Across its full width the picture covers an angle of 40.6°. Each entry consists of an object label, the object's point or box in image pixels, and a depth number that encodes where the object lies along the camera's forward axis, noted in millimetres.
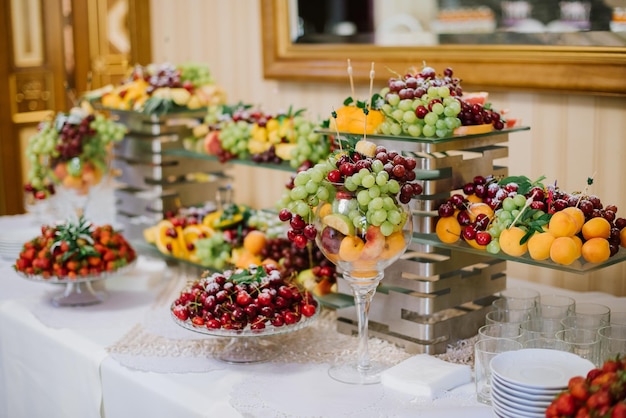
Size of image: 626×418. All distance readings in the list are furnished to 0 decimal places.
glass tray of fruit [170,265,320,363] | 1854
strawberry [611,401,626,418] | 1169
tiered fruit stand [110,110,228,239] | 2893
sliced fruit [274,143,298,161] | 2404
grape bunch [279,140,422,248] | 1650
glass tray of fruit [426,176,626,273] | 1647
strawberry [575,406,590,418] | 1216
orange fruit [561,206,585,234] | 1681
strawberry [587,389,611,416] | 1205
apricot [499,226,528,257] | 1715
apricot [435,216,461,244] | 1863
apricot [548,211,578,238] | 1655
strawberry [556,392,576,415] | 1238
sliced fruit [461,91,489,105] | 2071
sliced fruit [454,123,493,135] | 1924
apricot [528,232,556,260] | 1664
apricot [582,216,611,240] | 1663
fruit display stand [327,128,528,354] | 1938
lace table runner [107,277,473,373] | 1929
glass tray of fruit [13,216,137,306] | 2330
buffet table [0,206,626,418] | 1695
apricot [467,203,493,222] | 1828
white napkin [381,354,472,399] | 1699
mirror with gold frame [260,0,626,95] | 2312
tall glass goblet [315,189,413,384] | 1672
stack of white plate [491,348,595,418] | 1384
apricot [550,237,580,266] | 1626
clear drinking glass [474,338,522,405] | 1615
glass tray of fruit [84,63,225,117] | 2861
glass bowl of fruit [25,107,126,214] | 2801
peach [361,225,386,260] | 1699
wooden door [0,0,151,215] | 5188
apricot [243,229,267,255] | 2396
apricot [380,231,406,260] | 1726
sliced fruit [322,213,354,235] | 1677
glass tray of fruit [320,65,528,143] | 1889
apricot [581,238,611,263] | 1633
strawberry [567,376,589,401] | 1245
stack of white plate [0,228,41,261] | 2864
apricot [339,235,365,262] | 1692
